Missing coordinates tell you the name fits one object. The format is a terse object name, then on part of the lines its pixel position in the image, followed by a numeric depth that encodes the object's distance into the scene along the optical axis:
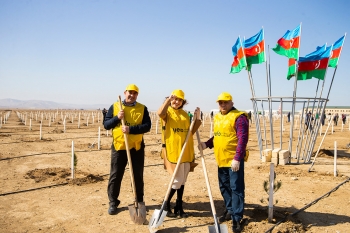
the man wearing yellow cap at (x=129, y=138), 4.32
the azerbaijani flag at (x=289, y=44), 8.79
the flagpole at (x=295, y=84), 8.77
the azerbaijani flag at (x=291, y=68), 9.15
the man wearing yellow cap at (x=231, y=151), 3.77
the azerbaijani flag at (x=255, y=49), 9.04
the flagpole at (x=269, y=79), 9.09
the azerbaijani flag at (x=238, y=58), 9.32
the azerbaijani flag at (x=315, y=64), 8.62
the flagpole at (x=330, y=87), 9.19
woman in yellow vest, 4.09
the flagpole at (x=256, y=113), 9.52
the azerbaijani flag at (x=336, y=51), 8.96
